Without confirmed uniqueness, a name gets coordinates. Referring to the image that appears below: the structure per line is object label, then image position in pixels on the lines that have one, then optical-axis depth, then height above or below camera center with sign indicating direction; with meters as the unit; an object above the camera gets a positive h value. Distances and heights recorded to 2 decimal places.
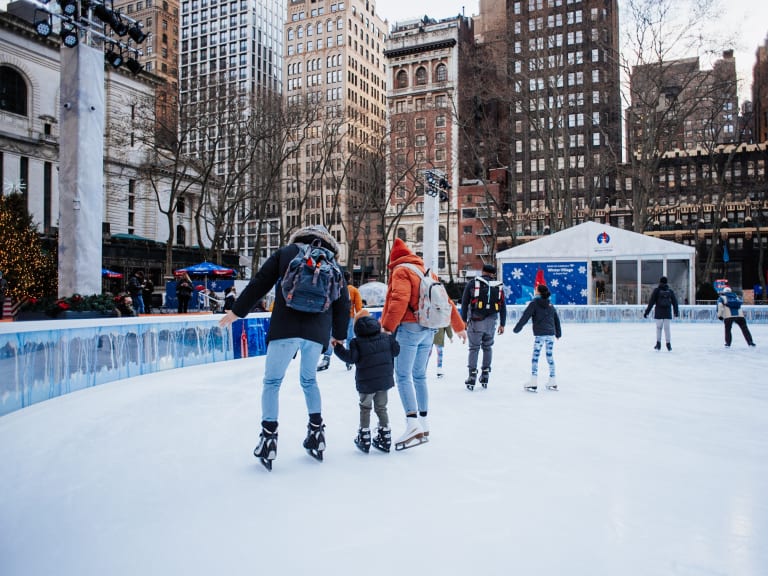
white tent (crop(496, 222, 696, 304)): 20.16 +0.84
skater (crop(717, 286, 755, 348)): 11.27 -0.50
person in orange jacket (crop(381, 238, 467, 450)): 4.11 -0.38
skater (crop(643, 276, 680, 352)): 11.16 -0.34
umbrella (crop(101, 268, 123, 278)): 26.60 +0.75
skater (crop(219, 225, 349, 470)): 3.52 -0.19
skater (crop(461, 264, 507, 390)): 6.96 -0.33
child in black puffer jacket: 3.92 -0.56
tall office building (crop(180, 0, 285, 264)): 98.81 +45.71
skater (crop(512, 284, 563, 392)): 7.04 -0.43
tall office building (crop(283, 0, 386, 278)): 72.75 +34.68
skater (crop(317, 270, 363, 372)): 7.90 -0.30
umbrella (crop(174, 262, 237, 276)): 23.92 +0.83
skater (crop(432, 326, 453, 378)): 6.82 -0.59
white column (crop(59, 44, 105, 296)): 10.02 +2.10
